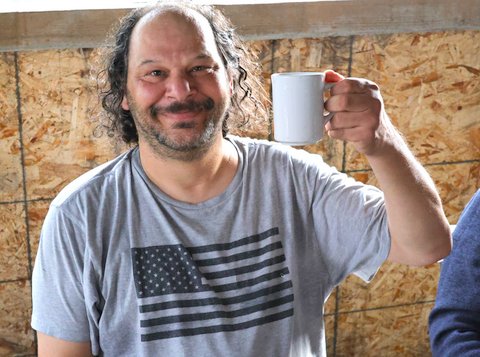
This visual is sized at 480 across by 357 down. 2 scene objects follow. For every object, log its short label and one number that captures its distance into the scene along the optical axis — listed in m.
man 1.51
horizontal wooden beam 2.31
